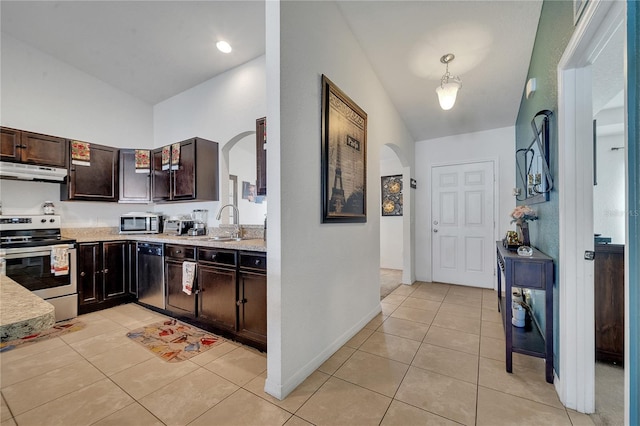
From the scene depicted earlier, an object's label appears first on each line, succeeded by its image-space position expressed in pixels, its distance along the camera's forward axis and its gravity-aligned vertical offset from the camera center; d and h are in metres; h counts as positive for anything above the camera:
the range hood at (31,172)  2.72 +0.47
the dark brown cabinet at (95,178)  3.27 +0.47
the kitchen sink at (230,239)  2.95 -0.30
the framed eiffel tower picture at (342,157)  2.03 +0.49
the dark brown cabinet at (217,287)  2.28 -0.70
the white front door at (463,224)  4.07 -0.20
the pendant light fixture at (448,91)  2.31 +1.10
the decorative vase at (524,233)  2.48 -0.21
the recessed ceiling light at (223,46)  2.97 +1.96
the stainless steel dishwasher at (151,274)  2.97 -0.74
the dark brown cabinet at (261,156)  2.64 +0.59
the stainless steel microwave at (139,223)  3.65 -0.14
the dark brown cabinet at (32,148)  2.79 +0.76
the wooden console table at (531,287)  1.75 -0.54
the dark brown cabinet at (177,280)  2.63 -0.73
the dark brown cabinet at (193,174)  3.31 +0.53
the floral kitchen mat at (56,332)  2.25 -1.18
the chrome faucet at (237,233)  3.10 -0.24
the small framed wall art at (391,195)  5.49 +0.37
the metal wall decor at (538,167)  1.88 +0.40
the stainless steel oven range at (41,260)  2.60 -0.49
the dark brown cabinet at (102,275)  3.04 -0.76
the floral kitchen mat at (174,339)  2.16 -1.18
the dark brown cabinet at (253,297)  2.08 -0.71
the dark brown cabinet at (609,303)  1.92 -0.70
